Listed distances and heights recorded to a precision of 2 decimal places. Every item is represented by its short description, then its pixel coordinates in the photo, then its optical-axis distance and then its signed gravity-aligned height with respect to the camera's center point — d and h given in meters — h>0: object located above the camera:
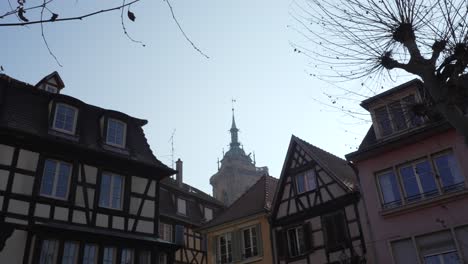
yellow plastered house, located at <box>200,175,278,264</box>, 23.17 +6.16
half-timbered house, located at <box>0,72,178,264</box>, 15.51 +6.39
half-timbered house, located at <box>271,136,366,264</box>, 19.83 +5.96
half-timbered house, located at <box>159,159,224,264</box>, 29.69 +9.58
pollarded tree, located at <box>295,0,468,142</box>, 8.19 +5.16
